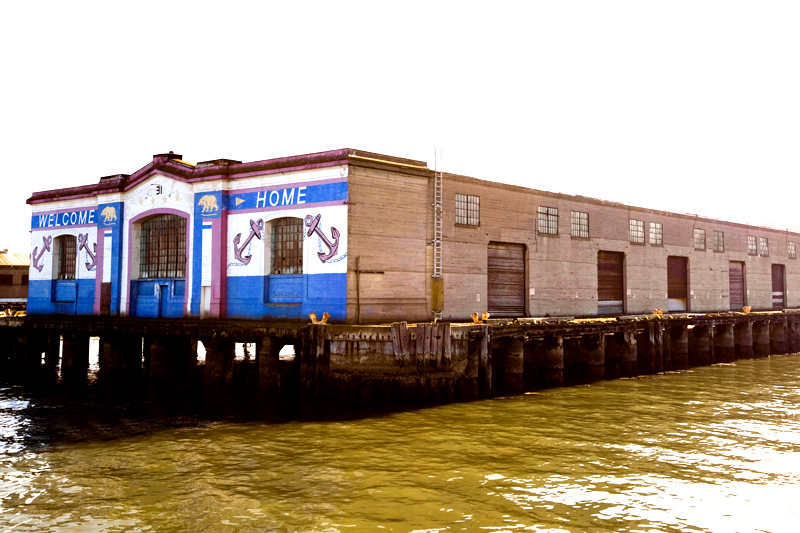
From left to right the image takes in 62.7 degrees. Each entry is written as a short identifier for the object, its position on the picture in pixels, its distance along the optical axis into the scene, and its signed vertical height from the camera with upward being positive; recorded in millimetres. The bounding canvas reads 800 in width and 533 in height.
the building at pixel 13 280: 59281 +2092
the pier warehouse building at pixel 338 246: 24172 +2530
